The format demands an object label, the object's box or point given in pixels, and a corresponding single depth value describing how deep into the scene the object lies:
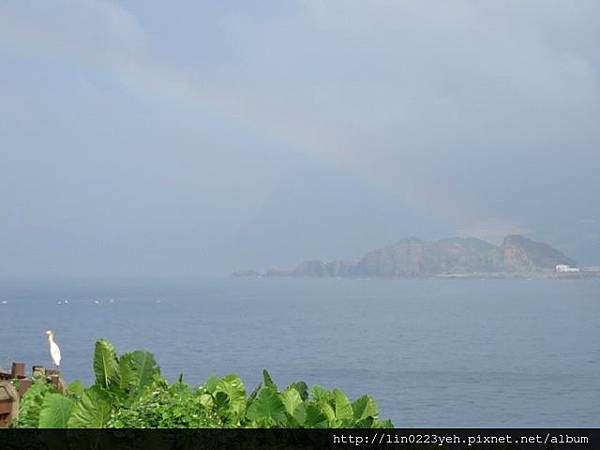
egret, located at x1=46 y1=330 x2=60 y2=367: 24.94
